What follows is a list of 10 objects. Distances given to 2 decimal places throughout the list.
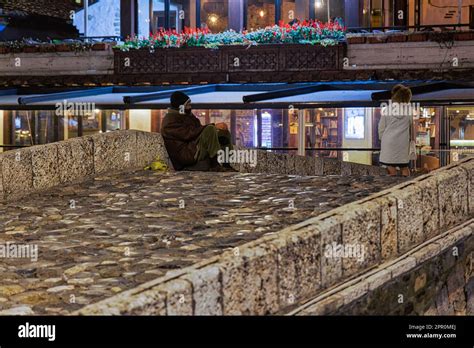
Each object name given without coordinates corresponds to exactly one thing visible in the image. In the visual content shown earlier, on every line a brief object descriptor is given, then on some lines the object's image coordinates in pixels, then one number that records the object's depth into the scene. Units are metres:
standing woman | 14.17
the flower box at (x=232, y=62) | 23.20
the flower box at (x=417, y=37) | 22.56
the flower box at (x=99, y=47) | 25.05
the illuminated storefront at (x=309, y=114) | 18.88
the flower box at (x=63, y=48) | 25.34
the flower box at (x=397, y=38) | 22.78
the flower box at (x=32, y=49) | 25.66
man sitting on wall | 15.11
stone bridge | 6.59
